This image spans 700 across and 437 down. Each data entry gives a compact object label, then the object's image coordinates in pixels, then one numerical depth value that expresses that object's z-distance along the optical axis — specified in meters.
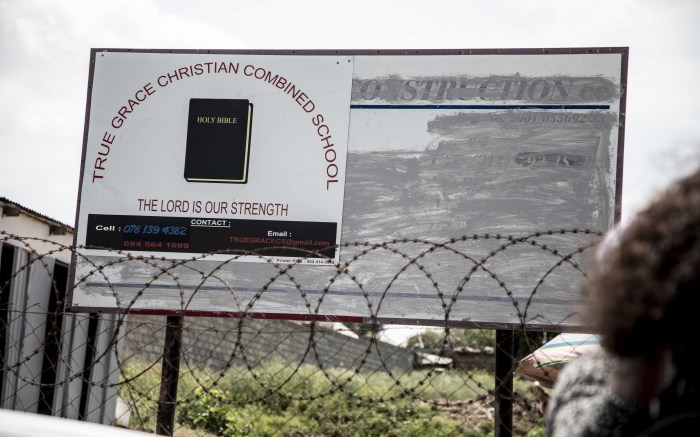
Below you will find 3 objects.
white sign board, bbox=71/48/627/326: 7.01
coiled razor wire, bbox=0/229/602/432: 5.05
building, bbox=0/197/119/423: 9.14
